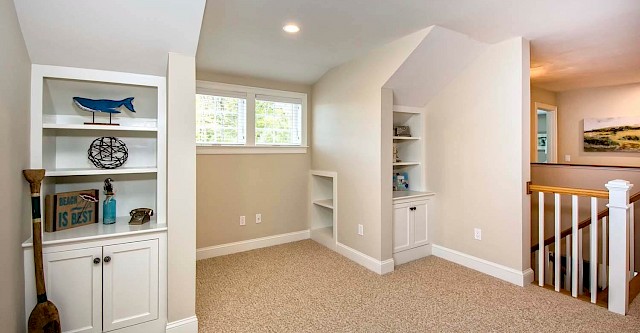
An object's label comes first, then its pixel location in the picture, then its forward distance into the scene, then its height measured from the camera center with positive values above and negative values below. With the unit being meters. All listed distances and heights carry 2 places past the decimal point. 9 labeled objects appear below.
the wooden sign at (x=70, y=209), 1.96 -0.29
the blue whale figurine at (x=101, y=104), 2.09 +0.45
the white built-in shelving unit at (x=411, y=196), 3.38 -0.35
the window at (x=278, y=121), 3.99 +0.64
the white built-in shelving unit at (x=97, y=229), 1.86 -0.42
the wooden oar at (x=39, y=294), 1.67 -0.72
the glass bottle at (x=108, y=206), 2.16 -0.28
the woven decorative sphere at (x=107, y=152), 2.23 +0.11
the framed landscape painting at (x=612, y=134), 4.59 +0.50
